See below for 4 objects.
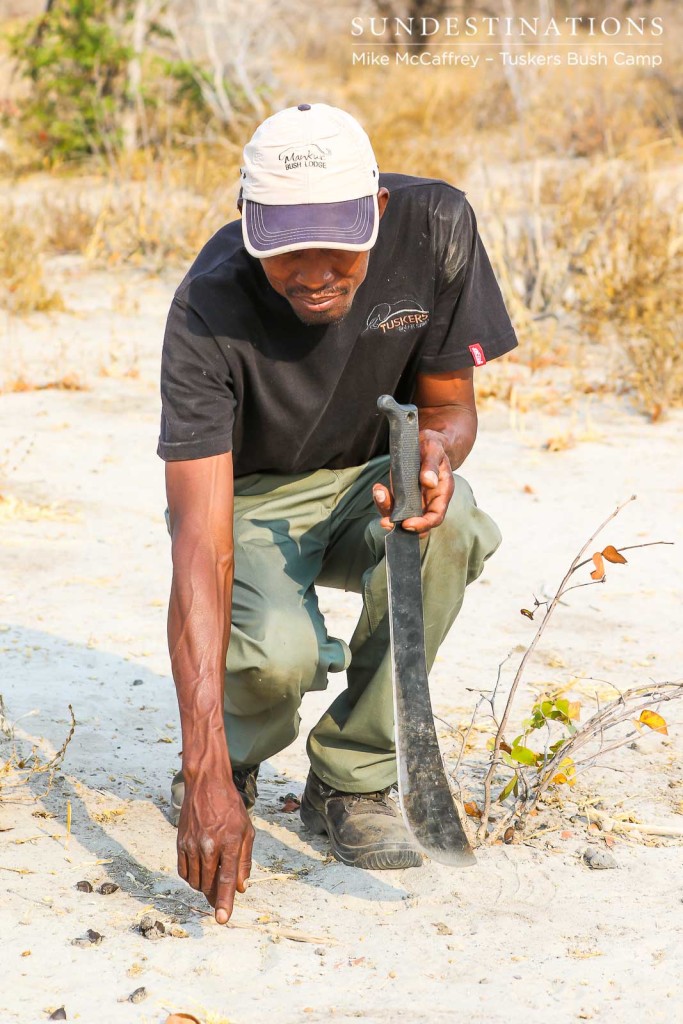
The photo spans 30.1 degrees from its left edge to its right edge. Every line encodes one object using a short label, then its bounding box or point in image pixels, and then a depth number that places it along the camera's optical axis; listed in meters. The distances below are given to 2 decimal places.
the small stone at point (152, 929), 2.42
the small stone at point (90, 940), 2.38
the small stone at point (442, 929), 2.45
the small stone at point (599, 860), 2.70
